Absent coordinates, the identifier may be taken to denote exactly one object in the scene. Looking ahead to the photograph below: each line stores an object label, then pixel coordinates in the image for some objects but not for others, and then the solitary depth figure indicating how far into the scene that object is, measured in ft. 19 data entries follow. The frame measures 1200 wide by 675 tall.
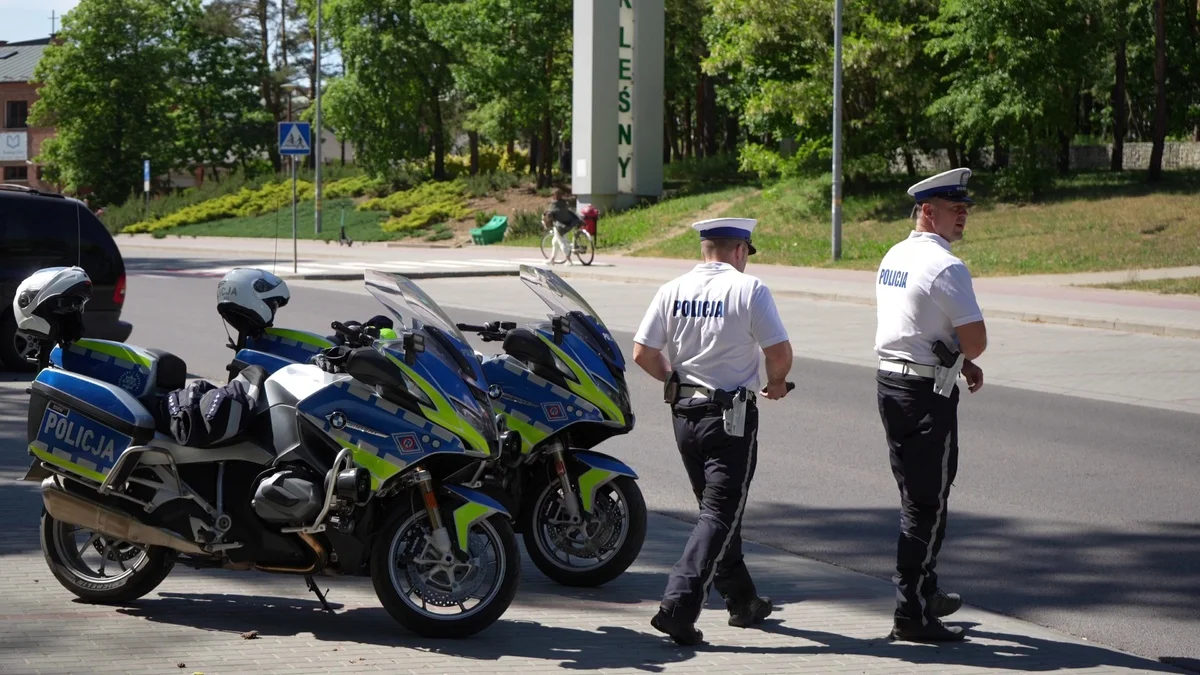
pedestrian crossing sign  92.02
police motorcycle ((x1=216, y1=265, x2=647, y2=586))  20.56
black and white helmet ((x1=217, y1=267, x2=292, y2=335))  22.00
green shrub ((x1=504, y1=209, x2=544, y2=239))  142.20
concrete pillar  138.72
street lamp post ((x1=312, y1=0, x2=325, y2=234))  152.87
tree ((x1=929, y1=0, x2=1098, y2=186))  113.91
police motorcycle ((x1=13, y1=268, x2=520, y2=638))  17.79
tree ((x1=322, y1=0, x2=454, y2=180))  189.16
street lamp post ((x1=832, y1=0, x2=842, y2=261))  92.02
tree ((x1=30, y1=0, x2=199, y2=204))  212.64
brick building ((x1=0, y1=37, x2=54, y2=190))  282.56
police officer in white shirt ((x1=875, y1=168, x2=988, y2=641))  18.33
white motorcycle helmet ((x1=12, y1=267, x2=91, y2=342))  19.56
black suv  45.96
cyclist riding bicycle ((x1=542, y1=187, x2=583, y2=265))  104.78
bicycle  104.78
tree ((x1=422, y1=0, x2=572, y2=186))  169.78
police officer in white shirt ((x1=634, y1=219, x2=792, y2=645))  18.30
